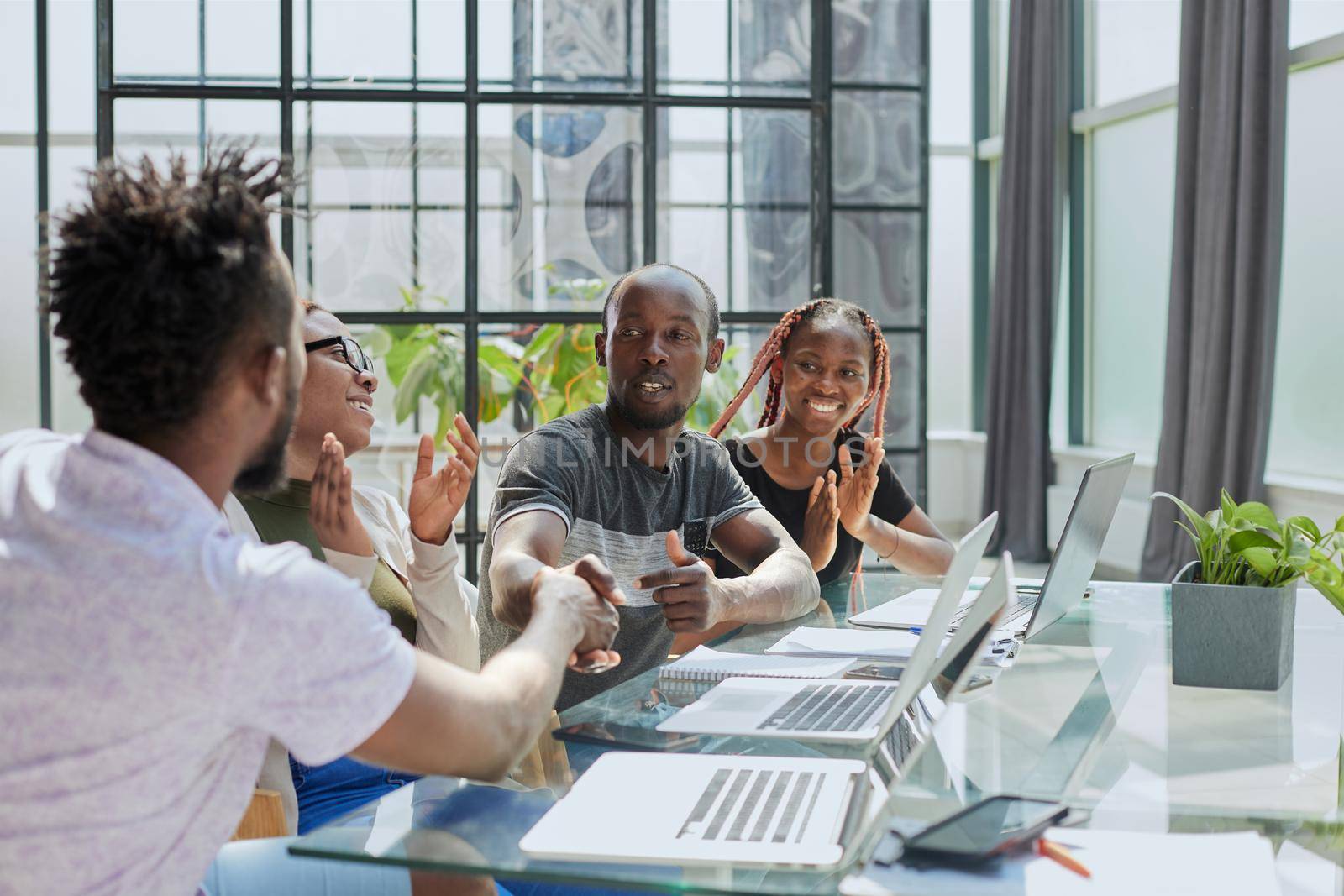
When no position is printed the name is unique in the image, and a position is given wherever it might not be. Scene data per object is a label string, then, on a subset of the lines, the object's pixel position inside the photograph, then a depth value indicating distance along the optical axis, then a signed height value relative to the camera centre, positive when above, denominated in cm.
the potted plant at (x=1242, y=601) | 162 -31
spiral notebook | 157 -39
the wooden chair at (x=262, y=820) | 147 -54
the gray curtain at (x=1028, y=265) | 615 +50
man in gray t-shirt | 187 -22
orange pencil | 100 -40
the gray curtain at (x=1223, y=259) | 456 +40
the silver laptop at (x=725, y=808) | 101 -39
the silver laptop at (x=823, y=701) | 122 -38
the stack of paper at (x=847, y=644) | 174 -40
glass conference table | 104 -41
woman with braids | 255 -19
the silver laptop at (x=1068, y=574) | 179 -33
